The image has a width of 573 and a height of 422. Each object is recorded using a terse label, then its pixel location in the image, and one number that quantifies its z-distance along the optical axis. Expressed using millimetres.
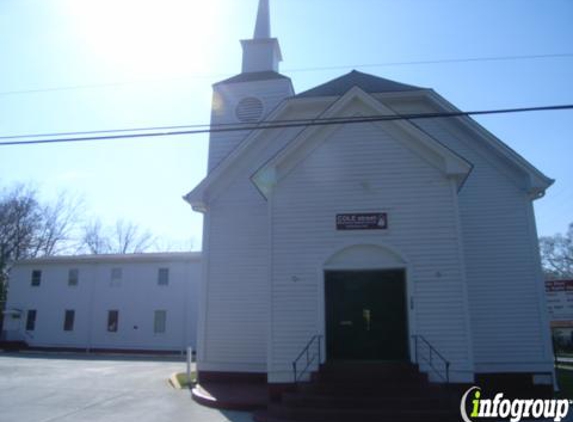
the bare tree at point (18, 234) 39250
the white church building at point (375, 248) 10102
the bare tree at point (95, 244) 47406
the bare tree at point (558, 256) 49969
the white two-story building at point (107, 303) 28391
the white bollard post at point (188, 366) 13097
